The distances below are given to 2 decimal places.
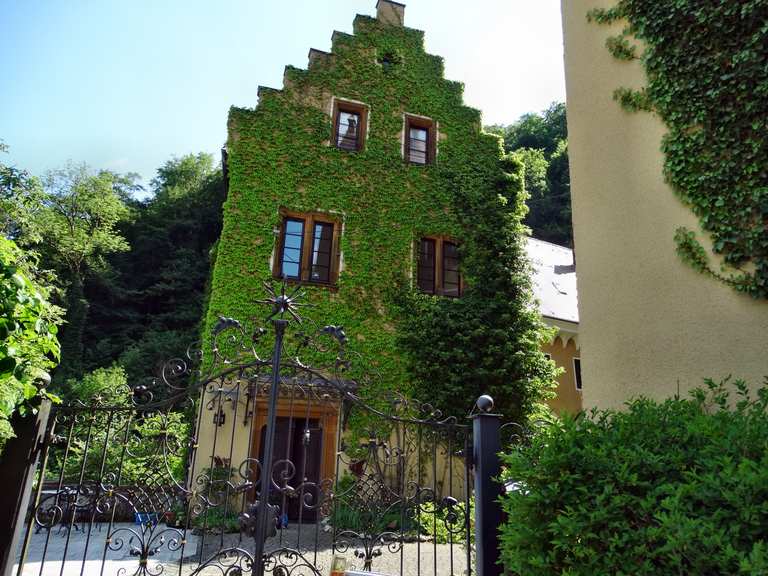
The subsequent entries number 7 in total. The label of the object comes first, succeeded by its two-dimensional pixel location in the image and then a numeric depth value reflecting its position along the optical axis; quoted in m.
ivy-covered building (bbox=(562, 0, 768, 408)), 4.09
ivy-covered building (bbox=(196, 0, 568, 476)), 10.62
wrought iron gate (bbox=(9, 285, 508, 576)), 4.56
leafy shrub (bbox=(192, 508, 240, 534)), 7.98
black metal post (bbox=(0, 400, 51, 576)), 3.98
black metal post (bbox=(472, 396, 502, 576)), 3.99
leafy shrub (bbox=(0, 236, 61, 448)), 3.41
